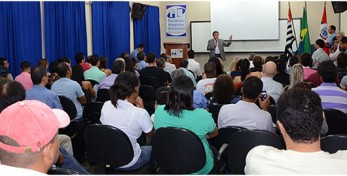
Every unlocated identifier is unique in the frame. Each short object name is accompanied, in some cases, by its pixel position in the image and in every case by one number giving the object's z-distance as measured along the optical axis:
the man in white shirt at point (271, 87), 4.61
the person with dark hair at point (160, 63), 7.62
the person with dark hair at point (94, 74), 6.36
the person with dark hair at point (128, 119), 3.14
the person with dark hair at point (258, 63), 6.14
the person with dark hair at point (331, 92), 3.90
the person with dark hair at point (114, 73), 5.56
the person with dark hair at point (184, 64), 7.02
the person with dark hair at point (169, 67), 8.34
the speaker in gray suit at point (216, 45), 11.86
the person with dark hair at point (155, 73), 6.94
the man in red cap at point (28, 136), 1.34
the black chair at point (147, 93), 6.00
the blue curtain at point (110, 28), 9.90
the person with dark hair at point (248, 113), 3.19
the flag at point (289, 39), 10.73
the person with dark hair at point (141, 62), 8.56
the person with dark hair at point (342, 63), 5.99
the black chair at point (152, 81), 6.70
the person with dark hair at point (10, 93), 2.74
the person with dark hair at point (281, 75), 5.65
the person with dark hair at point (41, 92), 3.95
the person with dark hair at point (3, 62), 6.23
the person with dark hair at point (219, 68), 5.52
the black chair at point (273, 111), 3.89
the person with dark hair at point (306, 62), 5.80
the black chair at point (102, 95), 5.42
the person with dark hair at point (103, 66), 6.86
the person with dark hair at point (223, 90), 4.11
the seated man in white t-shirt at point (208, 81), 5.02
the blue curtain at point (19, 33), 6.94
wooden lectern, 11.71
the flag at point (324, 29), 10.69
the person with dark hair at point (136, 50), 10.68
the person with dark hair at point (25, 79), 5.65
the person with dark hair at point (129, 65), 6.49
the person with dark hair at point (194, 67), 8.68
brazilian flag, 10.70
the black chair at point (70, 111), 4.25
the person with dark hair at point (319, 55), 8.06
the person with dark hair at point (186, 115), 2.94
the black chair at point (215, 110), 3.95
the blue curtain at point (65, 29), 8.10
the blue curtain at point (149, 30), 12.02
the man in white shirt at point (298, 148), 1.57
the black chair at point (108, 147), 2.96
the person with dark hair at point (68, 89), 4.62
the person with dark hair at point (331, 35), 9.79
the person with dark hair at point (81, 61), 7.32
